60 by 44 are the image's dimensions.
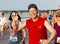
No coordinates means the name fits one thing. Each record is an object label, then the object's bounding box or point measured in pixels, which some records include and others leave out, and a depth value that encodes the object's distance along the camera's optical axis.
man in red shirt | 5.07
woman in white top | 16.25
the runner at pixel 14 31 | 6.82
